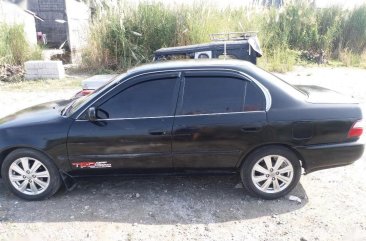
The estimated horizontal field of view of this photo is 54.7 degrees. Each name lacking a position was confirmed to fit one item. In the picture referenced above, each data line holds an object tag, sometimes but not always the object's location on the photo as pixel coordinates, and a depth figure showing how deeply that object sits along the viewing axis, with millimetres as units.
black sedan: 3783
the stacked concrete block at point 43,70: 10461
